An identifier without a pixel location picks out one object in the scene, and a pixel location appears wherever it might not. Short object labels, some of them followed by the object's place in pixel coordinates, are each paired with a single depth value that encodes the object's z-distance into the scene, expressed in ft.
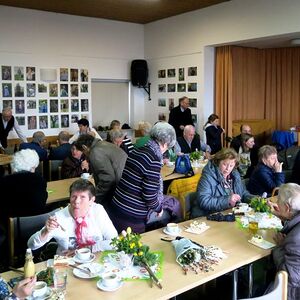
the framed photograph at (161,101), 30.04
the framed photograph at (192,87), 27.26
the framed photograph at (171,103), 29.32
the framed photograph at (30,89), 25.76
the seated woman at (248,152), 18.42
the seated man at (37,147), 18.84
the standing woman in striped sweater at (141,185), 9.76
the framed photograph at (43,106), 26.43
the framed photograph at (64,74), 26.92
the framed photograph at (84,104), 28.22
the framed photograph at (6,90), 24.76
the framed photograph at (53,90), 26.68
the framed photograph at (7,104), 24.98
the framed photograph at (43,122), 26.58
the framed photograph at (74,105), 27.80
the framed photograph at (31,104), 25.93
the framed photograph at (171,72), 28.69
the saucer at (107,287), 6.61
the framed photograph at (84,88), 28.04
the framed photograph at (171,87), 28.92
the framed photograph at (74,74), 27.47
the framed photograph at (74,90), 27.61
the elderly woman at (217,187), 11.12
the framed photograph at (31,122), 26.05
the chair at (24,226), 9.68
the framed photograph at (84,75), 27.91
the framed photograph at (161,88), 29.81
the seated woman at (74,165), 15.64
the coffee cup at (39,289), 6.29
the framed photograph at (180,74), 28.04
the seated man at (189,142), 20.30
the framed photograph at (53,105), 26.86
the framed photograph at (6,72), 24.57
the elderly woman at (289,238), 7.66
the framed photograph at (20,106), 25.49
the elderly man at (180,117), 26.27
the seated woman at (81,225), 8.56
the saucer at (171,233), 9.20
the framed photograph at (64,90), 27.20
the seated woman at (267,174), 13.08
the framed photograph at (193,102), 27.41
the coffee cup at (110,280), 6.70
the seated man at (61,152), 17.98
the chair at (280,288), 6.16
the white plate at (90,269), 7.07
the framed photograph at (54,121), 27.02
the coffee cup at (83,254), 7.72
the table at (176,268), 6.53
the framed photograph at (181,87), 28.12
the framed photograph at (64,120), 27.50
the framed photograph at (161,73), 29.60
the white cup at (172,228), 9.27
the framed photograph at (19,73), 25.09
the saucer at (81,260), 7.66
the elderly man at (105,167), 11.97
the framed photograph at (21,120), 25.64
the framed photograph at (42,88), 26.20
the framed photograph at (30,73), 25.58
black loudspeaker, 29.76
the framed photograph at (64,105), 27.35
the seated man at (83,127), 22.34
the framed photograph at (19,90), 25.30
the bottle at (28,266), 6.66
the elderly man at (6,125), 23.40
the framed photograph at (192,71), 27.07
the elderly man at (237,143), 19.71
